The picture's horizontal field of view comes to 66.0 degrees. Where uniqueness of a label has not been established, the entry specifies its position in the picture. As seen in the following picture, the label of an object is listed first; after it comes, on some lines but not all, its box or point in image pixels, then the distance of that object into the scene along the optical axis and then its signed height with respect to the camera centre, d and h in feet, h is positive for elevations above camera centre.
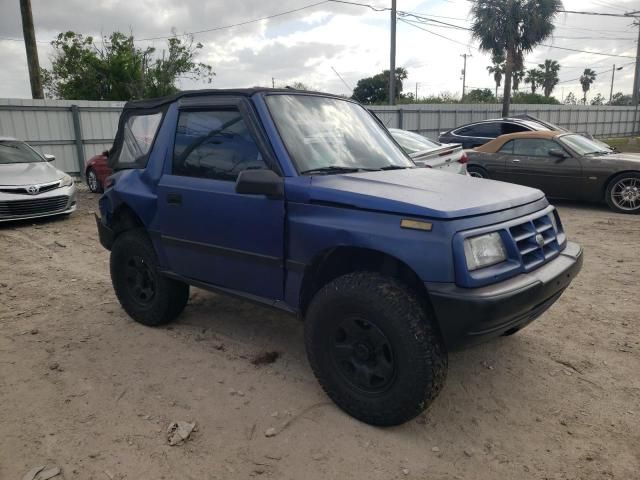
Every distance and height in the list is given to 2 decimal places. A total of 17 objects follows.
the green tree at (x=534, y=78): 211.00 +18.99
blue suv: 8.25 -2.05
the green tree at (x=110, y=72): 101.19 +12.42
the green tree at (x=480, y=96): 139.48 +8.68
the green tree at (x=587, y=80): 255.66 +21.77
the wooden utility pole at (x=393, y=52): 70.90 +10.49
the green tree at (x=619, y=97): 251.97 +12.73
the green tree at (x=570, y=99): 197.58 +9.48
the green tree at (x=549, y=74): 210.18 +20.46
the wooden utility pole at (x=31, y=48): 48.16 +8.31
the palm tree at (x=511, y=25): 81.30 +16.07
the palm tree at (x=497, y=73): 182.52 +18.75
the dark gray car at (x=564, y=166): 27.63 -2.55
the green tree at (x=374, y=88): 178.19 +13.95
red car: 38.37 -3.10
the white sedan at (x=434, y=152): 24.20 -1.31
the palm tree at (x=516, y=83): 158.53 +13.67
